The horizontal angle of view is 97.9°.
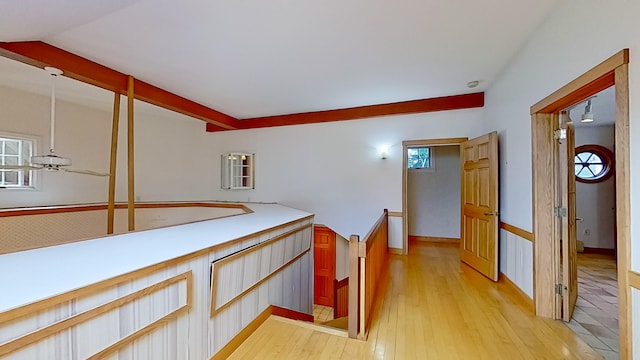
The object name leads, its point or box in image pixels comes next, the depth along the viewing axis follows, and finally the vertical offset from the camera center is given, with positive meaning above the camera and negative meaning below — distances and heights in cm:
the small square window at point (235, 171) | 616 +26
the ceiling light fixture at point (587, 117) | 326 +81
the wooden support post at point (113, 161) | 379 +28
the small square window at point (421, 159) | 597 +52
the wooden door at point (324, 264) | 558 -166
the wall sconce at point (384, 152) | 497 +55
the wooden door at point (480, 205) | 340 -29
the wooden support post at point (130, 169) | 371 +18
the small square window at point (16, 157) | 423 +38
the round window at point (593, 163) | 509 +39
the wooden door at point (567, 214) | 244 -27
